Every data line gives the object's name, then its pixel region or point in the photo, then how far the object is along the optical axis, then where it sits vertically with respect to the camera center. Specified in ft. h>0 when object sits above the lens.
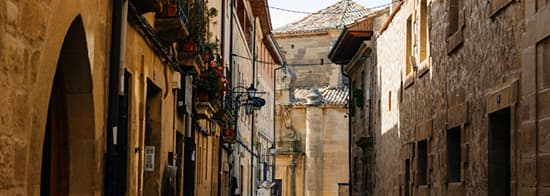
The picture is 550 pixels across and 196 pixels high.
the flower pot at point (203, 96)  59.26 +4.46
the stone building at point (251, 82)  97.86 +10.23
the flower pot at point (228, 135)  83.61 +3.04
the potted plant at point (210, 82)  58.90 +5.25
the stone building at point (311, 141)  170.30 +5.47
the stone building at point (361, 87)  89.97 +8.24
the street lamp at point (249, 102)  89.25 +6.35
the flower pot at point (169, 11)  38.29 +6.10
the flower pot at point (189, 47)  48.11 +5.96
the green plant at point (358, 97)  96.48 +7.34
